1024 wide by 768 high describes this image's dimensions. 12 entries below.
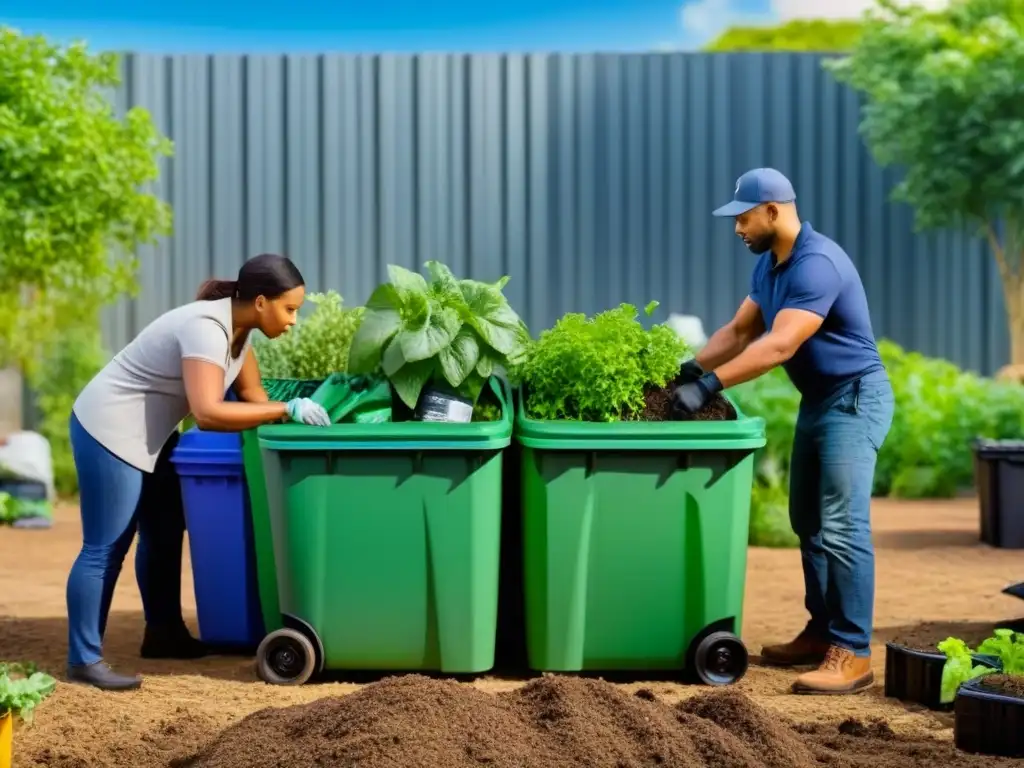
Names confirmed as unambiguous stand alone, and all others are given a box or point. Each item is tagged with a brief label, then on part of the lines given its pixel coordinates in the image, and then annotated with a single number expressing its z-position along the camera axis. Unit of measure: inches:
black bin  344.2
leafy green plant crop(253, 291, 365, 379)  238.2
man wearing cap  205.9
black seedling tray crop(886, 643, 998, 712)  196.4
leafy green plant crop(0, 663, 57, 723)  164.7
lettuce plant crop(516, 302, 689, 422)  207.6
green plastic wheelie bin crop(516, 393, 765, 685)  205.6
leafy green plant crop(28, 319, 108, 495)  445.4
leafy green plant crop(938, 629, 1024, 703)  191.9
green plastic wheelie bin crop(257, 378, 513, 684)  204.8
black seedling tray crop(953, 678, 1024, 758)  169.5
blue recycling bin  222.7
